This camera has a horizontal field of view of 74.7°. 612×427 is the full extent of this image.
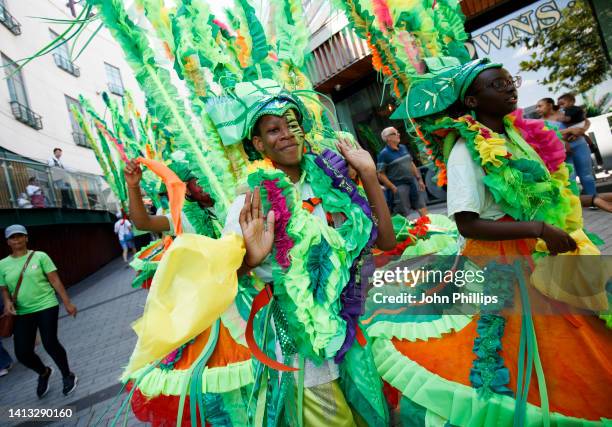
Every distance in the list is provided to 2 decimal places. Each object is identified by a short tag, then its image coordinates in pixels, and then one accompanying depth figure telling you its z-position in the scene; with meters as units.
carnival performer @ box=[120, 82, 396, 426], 1.41
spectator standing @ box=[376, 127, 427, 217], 5.67
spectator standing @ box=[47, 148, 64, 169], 12.60
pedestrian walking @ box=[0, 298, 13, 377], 5.17
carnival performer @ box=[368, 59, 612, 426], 1.33
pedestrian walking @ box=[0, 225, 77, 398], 3.94
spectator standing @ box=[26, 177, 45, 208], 9.88
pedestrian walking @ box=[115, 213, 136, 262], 12.25
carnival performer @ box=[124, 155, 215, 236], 2.39
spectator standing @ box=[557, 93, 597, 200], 4.69
